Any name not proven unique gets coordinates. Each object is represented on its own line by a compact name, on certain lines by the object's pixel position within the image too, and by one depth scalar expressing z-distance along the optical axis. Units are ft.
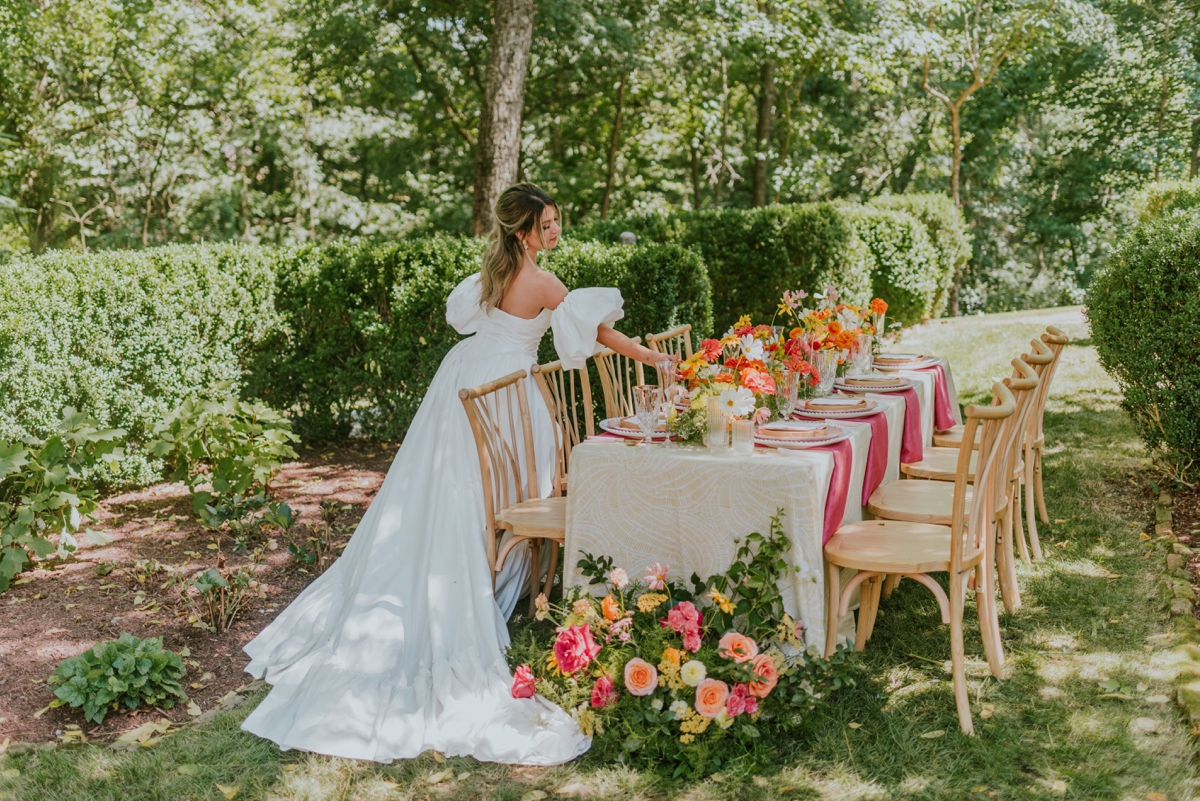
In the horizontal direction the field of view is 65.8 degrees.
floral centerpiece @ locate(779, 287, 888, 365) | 13.48
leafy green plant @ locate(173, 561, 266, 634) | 13.46
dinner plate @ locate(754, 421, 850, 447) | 10.94
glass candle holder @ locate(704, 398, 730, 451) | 10.77
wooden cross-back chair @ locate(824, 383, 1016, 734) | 10.20
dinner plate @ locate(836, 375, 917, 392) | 14.35
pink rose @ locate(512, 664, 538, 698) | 10.39
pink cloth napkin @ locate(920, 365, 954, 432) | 17.01
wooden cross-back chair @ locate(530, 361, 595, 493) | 14.16
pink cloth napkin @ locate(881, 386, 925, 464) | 14.70
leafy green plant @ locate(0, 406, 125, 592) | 14.30
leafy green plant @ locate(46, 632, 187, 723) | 11.26
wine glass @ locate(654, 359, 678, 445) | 11.57
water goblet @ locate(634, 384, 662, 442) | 11.15
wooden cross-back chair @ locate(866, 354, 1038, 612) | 11.23
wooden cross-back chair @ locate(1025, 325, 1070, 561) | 15.02
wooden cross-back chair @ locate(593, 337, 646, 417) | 15.85
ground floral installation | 9.70
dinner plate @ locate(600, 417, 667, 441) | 11.59
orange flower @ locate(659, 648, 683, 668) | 9.78
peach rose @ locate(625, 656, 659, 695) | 9.75
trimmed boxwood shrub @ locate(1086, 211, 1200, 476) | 16.63
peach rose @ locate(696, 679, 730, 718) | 9.52
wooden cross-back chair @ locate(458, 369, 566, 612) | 12.38
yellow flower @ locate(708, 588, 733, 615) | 10.09
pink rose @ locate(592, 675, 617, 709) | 10.11
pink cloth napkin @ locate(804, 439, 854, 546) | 10.74
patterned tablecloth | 10.25
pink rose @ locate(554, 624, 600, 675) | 10.13
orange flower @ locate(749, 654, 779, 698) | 9.69
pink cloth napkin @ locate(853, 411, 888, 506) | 12.63
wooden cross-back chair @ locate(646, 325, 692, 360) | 16.79
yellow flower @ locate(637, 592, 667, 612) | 10.30
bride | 10.50
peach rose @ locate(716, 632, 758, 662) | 9.78
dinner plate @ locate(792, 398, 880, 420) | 12.54
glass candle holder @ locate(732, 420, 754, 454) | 10.74
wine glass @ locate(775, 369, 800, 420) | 12.38
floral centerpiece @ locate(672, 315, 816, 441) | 10.77
